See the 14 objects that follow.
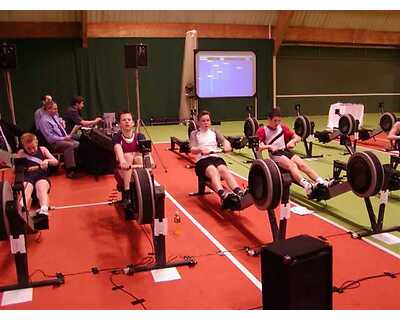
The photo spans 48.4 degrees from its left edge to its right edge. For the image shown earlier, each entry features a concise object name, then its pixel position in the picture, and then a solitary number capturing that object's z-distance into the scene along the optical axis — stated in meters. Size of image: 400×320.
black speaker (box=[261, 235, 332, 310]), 2.37
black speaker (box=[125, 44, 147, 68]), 6.70
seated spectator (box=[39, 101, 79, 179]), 6.98
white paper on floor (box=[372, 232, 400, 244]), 3.88
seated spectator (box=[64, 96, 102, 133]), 8.11
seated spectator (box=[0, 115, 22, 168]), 6.84
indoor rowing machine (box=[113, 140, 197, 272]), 3.45
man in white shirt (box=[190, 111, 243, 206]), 4.88
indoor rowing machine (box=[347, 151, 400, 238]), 3.85
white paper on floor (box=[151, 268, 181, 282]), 3.34
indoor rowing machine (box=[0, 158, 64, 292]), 3.10
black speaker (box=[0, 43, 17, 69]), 5.60
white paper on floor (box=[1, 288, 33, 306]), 3.06
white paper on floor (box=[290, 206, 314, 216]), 4.76
